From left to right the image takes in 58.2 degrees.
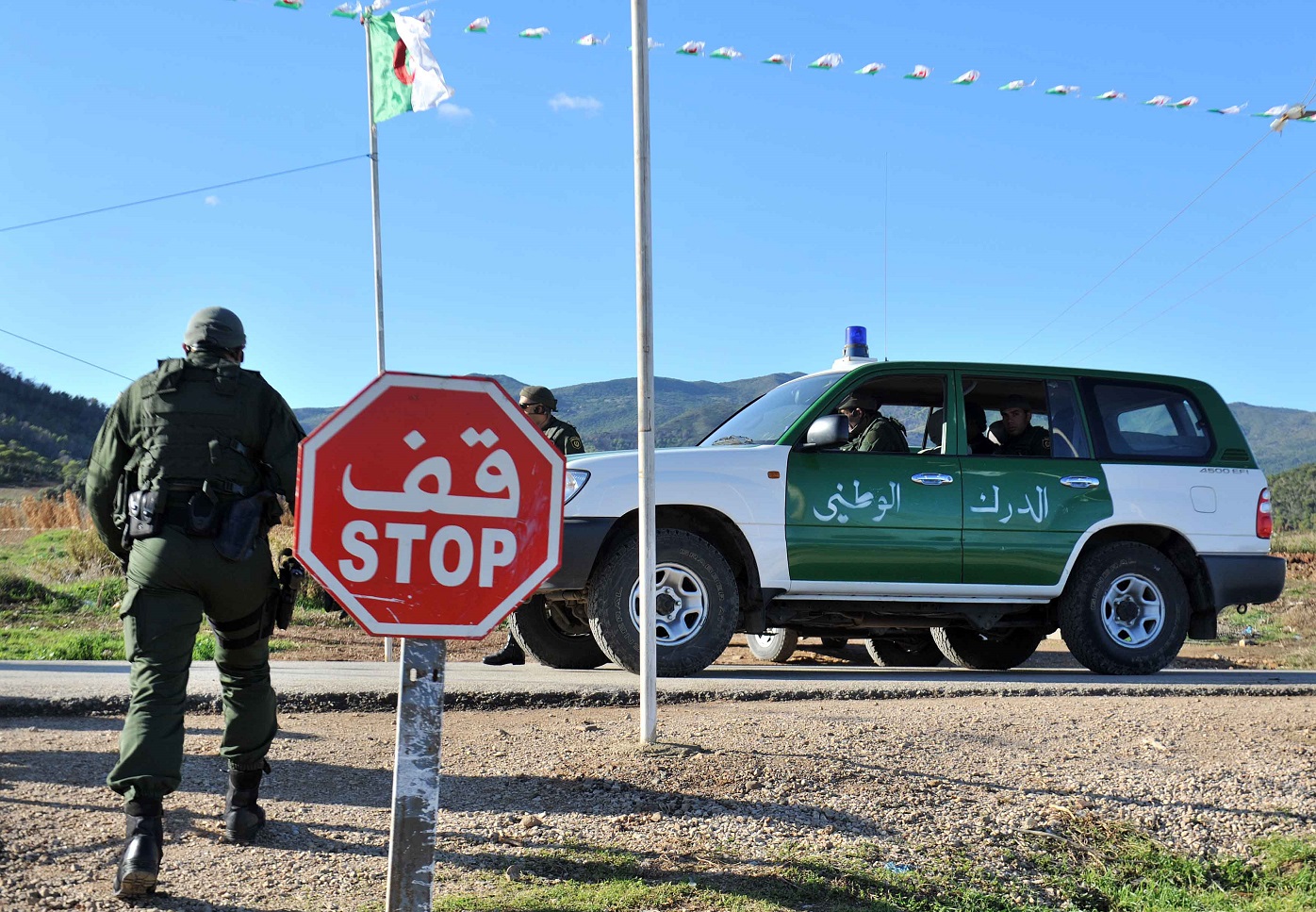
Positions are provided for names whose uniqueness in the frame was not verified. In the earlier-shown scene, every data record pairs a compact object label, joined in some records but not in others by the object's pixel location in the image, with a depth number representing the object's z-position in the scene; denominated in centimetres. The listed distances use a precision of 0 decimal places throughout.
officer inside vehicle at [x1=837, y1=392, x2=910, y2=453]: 804
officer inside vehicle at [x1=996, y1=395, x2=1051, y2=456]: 823
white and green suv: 712
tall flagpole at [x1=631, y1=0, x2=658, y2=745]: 530
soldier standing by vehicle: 912
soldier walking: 387
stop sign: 299
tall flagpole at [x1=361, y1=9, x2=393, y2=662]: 1141
